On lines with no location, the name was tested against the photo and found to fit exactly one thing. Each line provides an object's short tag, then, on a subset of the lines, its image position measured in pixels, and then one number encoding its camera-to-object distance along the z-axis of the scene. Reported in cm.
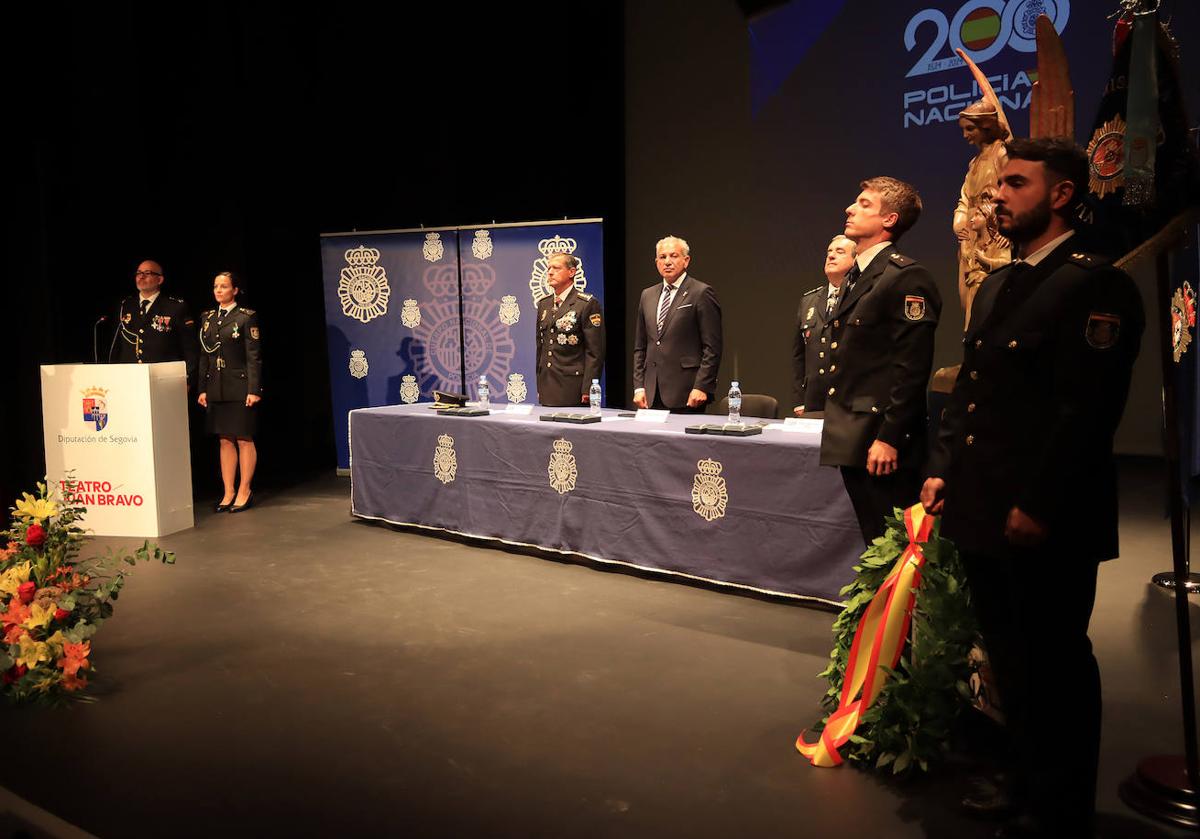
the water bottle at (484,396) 507
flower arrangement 285
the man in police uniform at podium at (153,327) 593
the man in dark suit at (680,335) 494
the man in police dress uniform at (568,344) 532
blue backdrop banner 691
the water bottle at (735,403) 398
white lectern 518
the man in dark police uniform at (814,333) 443
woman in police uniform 588
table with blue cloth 365
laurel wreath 236
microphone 598
